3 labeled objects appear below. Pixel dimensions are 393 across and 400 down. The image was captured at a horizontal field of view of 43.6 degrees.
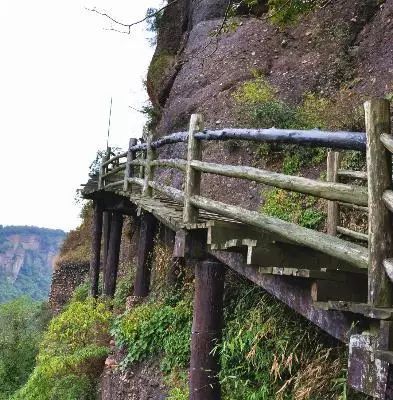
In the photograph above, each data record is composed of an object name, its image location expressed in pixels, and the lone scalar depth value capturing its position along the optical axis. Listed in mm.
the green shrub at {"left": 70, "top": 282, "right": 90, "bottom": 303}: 17438
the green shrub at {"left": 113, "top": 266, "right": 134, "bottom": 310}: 11344
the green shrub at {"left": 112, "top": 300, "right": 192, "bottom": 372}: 6678
